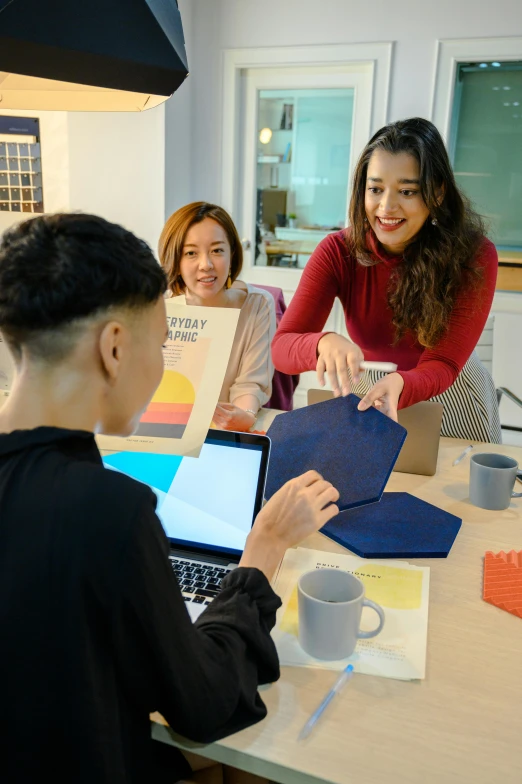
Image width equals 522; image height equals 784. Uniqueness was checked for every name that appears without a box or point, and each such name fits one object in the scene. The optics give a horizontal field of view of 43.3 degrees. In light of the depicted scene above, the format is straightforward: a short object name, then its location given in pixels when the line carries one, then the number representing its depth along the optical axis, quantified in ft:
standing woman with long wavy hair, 5.06
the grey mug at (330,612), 2.76
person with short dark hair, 2.03
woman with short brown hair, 6.72
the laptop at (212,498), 3.54
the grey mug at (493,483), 4.29
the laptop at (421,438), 4.74
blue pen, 2.46
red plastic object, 3.30
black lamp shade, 2.32
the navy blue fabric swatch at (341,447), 4.03
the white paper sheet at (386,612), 2.84
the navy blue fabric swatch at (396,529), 3.72
